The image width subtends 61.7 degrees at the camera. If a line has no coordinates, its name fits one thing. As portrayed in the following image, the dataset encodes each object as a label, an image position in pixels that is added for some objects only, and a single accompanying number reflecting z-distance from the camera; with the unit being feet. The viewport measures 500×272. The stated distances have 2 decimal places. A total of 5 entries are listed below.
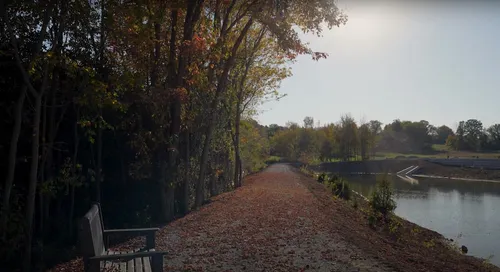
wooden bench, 14.15
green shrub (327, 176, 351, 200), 69.82
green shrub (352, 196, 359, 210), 52.21
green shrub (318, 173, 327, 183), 97.96
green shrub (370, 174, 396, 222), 44.29
